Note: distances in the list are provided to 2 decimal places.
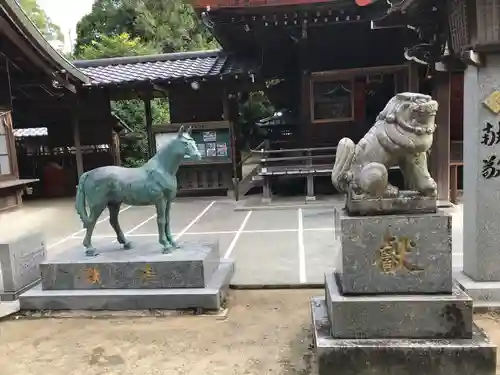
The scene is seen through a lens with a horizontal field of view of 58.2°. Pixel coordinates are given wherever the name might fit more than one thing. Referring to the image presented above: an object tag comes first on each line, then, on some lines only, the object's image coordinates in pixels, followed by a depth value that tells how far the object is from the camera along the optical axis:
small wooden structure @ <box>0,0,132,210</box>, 11.27
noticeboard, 12.00
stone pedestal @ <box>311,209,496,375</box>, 3.11
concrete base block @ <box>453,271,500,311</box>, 4.23
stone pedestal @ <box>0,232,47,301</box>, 4.90
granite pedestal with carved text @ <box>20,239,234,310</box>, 4.54
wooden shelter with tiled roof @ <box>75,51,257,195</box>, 11.57
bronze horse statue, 4.77
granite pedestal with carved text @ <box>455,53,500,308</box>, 4.22
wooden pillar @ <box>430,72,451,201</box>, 9.22
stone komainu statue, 3.22
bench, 10.63
